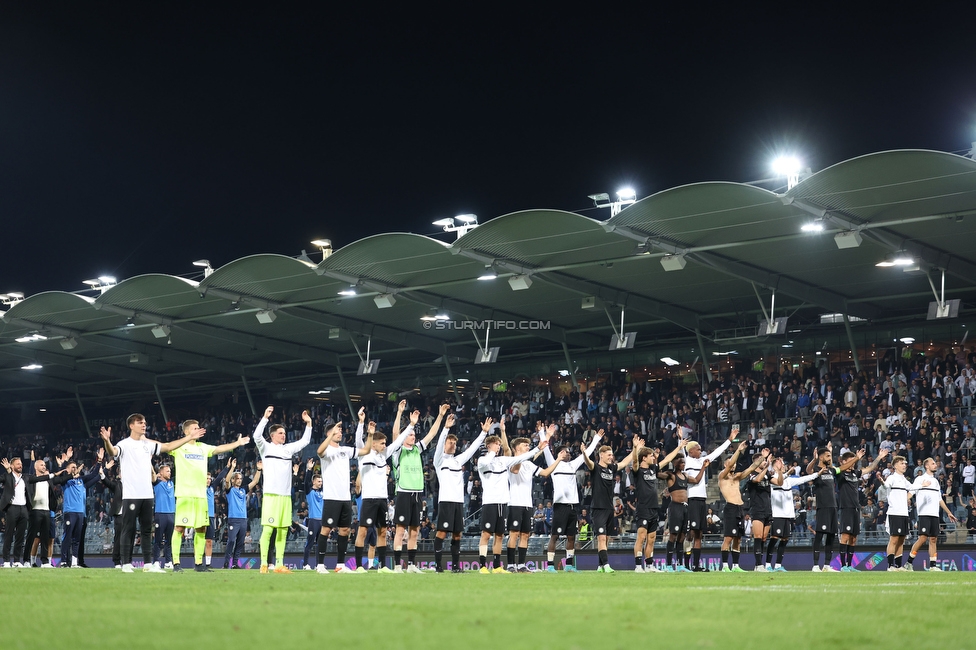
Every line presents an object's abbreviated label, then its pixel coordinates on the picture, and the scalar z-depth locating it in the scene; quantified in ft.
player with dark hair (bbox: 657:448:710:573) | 59.26
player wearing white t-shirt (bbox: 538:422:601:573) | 57.57
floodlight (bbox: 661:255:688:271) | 83.05
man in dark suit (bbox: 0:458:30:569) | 65.82
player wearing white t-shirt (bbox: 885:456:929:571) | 63.72
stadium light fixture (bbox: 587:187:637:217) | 77.71
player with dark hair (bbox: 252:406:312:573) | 49.98
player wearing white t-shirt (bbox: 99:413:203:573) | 45.85
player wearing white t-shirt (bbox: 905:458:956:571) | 64.54
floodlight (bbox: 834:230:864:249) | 76.69
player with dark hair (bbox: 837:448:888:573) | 63.46
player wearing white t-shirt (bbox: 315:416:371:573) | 51.49
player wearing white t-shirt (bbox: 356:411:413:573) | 52.03
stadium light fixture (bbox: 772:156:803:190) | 70.79
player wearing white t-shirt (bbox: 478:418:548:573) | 54.44
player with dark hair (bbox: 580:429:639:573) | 57.93
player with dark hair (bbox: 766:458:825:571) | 65.05
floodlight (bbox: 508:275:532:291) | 90.33
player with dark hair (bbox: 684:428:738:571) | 59.11
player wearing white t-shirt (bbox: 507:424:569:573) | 55.77
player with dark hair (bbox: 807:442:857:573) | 63.26
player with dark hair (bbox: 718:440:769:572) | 61.98
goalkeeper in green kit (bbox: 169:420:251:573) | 48.78
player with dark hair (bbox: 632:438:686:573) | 58.85
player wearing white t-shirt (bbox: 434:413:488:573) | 52.60
